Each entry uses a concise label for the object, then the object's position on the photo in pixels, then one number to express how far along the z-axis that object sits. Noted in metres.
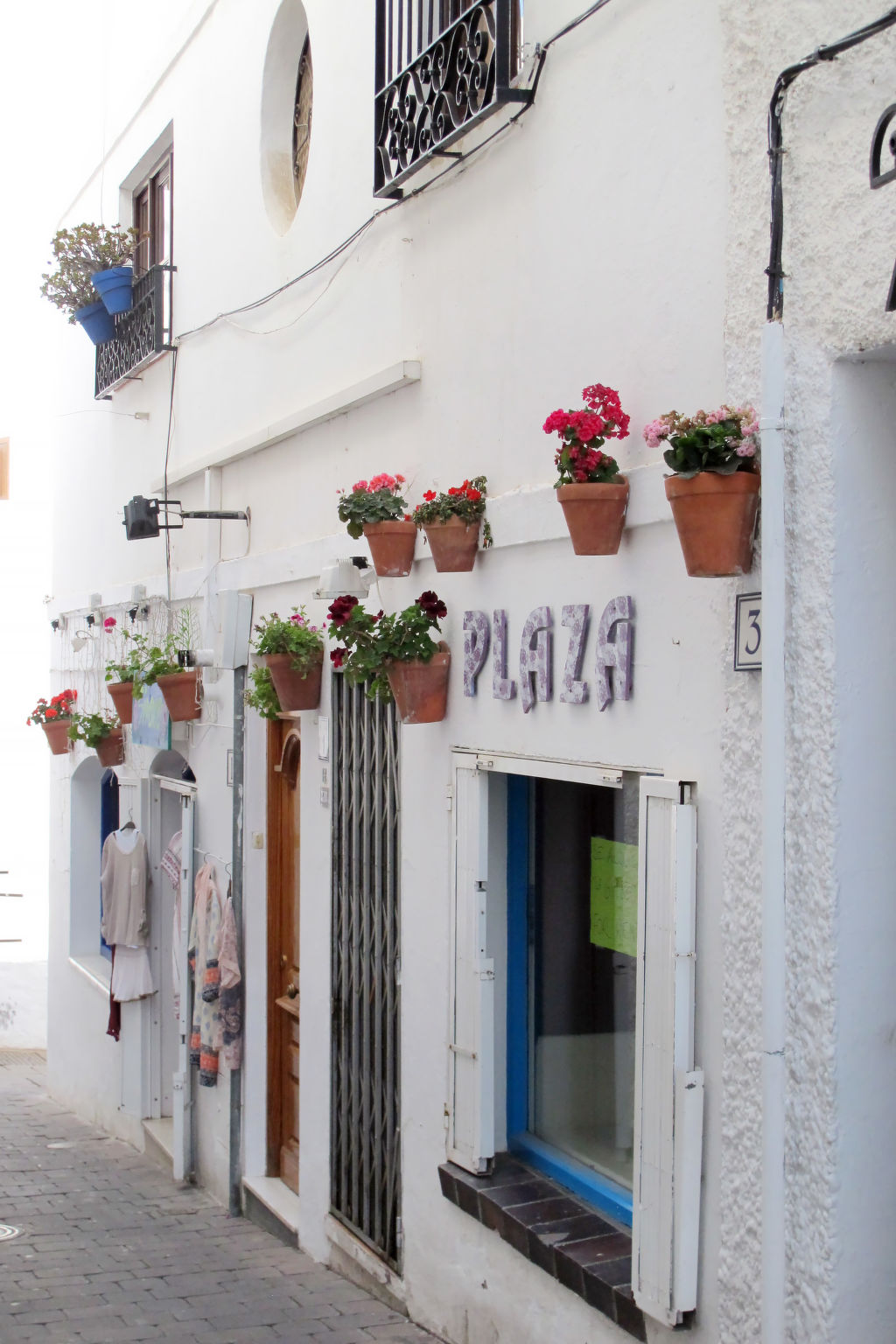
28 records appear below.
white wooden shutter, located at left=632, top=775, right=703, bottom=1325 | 3.88
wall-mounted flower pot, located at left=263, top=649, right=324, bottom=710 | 6.64
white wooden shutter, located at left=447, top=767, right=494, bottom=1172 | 5.07
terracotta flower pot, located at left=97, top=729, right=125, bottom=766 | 10.20
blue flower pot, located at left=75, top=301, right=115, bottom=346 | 10.44
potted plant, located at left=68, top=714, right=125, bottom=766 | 10.05
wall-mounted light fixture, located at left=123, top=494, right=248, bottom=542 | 8.66
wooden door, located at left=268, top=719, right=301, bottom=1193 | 7.51
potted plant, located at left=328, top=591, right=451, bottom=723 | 5.27
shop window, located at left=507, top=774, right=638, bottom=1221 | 4.64
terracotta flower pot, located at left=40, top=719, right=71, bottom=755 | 11.12
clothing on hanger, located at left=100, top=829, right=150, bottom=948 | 9.62
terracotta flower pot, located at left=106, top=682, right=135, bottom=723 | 9.41
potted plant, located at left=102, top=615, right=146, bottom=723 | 9.08
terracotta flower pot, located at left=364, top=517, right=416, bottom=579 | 5.51
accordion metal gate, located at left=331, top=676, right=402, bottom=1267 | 5.95
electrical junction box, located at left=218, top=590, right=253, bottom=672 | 7.72
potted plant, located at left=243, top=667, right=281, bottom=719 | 6.96
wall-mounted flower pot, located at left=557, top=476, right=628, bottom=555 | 4.20
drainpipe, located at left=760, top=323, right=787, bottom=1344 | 3.50
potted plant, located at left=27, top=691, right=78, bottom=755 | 11.12
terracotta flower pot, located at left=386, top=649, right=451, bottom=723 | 5.34
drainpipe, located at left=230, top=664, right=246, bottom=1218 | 7.85
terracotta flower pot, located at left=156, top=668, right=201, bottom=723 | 8.36
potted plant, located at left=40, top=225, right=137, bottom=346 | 10.02
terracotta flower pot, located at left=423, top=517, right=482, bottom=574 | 5.09
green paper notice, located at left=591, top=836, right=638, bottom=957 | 4.52
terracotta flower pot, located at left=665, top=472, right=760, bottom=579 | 3.60
